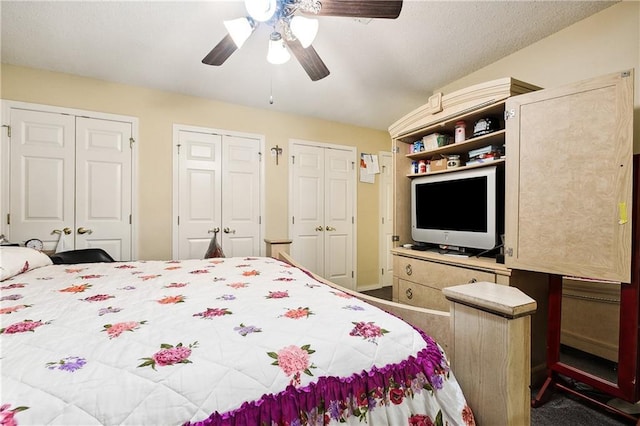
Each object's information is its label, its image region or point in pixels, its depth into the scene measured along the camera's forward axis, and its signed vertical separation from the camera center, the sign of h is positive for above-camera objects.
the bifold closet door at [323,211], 3.88 +0.00
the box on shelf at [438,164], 2.52 +0.43
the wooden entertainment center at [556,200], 1.46 +0.07
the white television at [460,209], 2.11 +0.03
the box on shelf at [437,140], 2.54 +0.65
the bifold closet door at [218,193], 3.23 +0.20
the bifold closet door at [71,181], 2.60 +0.27
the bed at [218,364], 0.59 -0.37
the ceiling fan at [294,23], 1.36 +0.98
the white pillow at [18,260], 1.53 -0.31
